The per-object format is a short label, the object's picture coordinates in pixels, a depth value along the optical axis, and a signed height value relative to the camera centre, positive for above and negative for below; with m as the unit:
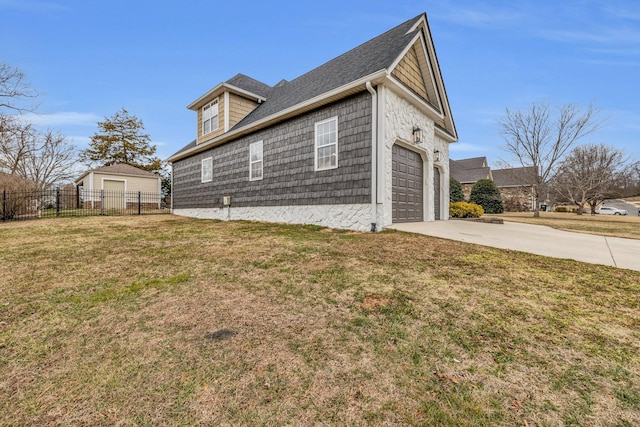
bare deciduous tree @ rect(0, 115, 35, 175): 19.66 +5.31
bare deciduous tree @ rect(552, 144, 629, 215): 24.47 +4.09
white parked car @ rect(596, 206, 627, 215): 32.88 +0.37
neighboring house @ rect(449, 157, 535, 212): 29.53 +3.14
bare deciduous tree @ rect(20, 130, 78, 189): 23.46 +4.96
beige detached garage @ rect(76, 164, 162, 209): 19.97 +2.18
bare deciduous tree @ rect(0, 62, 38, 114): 13.29 +6.32
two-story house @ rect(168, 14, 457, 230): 7.14 +2.39
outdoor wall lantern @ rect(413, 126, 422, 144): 8.56 +2.55
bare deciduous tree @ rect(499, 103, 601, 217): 19.41 +6.25
